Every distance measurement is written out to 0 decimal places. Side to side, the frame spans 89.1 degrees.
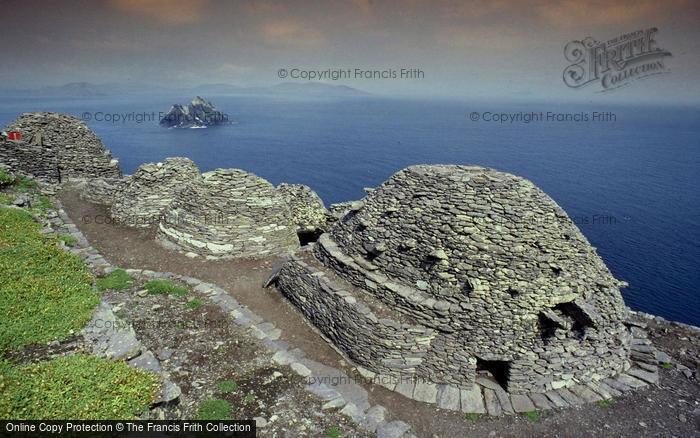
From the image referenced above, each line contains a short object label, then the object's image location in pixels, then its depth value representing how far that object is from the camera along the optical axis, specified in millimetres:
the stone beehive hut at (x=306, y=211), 25453
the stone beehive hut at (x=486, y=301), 13688
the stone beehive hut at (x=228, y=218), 21703
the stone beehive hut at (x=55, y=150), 30688
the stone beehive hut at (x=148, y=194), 24969
